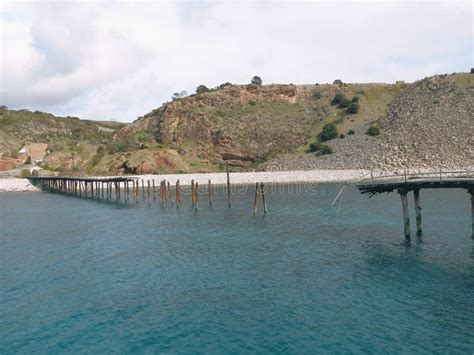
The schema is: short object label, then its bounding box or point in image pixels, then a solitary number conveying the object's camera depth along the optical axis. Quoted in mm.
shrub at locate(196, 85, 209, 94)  148025
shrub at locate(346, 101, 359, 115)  118312
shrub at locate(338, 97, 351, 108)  123625
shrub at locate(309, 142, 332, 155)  103088
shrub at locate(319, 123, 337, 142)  109062
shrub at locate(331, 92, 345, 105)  127250
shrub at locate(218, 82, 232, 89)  150262
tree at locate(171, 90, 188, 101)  161625
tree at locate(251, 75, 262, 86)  163125
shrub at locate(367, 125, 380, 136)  104188
